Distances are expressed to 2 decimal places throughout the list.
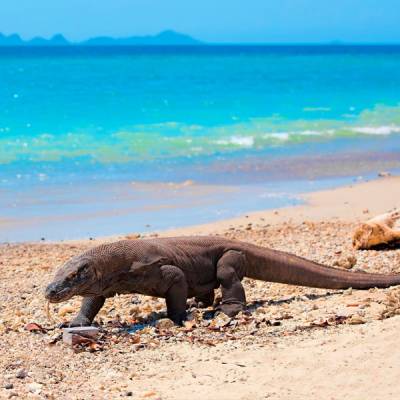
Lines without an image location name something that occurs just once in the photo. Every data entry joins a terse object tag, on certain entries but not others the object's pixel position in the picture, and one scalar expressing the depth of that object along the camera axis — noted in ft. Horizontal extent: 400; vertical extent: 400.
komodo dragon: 50.95
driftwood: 72.69
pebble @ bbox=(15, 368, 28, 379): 43.80
